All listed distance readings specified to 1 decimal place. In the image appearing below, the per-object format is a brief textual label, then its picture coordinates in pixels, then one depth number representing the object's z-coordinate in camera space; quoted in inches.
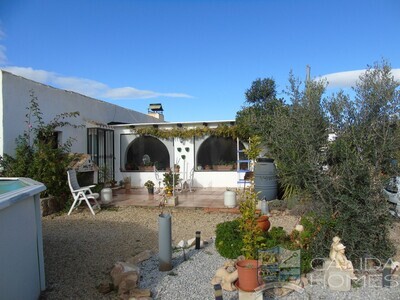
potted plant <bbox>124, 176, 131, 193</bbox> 446.0
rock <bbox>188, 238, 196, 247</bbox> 197.3
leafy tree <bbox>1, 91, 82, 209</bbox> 307.9
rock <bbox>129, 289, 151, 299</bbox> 133.9
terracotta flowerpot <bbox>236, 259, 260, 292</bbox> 127.2
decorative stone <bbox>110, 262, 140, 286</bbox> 146.8
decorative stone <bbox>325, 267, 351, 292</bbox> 133.0
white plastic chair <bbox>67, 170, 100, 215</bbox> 309.1
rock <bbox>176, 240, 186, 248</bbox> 195.3
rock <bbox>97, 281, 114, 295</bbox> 143.9
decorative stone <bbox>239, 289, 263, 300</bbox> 123.2
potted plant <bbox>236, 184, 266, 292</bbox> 128.0
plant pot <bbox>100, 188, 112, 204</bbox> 355.9
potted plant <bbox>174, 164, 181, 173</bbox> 458.3
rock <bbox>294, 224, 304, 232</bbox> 164.4
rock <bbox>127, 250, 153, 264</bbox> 178.5
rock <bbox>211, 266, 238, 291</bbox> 137.4
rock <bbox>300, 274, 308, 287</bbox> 138.7
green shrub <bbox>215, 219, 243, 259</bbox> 166.9
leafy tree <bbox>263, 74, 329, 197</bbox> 167.0
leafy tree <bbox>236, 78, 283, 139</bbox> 344.5
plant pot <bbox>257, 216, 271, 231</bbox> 171.3
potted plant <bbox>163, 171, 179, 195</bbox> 357.7
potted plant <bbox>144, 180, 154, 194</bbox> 387.9
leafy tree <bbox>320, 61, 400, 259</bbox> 145.9
